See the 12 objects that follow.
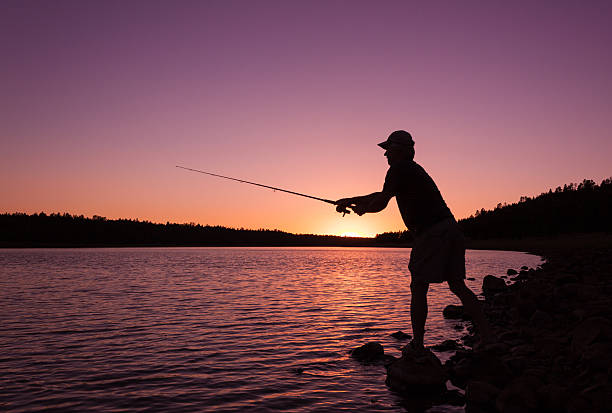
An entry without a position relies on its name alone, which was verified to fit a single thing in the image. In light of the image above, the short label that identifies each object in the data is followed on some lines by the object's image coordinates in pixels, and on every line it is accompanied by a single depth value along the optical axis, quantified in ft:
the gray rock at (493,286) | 50.87
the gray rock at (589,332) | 18.29
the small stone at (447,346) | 24.79
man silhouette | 17.46
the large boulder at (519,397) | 14.21
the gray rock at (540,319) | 26.04
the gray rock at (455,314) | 35.99
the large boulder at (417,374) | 17.81
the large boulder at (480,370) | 17.16
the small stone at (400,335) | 28.44
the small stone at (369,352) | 22.99
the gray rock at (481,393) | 15.57
